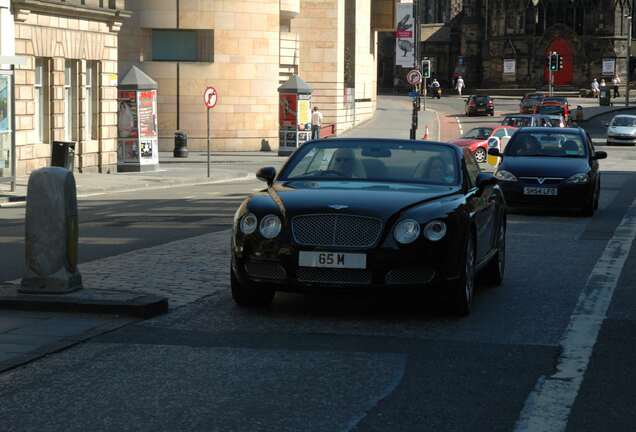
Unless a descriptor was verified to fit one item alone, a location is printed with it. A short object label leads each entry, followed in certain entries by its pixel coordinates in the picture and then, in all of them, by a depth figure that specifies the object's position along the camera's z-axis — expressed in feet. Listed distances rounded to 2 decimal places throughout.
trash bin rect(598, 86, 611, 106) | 292.81
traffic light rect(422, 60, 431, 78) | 177.88
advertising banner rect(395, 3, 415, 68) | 228.43
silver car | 193.88
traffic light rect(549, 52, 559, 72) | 245.86
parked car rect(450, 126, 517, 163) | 142.00
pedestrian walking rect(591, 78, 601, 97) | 326.44
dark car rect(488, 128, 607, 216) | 69.82
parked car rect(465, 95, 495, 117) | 254.88
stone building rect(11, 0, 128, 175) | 105.50
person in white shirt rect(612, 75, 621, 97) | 335.47
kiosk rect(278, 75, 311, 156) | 155.84
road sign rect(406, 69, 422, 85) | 166.50
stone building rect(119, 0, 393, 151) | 161.58
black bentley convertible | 32.04
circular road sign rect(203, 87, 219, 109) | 114.16
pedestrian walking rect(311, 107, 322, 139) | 169.58
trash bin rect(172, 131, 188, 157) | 151.23
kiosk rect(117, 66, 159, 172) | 120.16
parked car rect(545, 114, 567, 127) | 163.12
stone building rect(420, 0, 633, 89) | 360.07
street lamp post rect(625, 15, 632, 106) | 296.30
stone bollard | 33.63
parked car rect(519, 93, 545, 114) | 243.19
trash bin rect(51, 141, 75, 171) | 94.12
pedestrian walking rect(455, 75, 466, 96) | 342.85
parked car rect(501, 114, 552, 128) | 162.91
